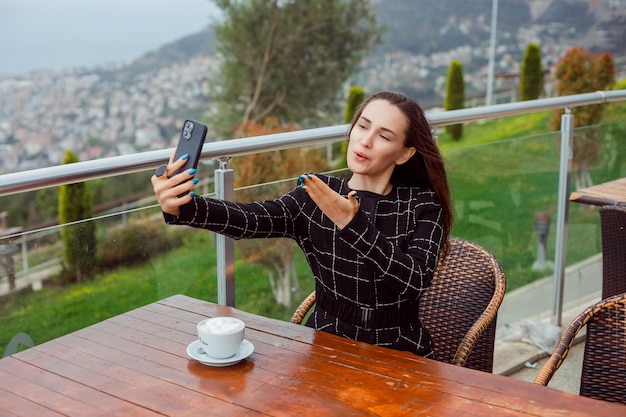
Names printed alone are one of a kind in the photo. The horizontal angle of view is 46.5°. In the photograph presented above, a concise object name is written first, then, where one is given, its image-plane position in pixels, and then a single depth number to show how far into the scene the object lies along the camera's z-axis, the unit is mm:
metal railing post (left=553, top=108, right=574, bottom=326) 3633
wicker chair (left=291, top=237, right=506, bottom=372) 2160
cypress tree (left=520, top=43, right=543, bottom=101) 18312
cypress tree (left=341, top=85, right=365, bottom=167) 15266
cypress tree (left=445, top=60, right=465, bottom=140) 17406
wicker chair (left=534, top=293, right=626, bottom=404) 1815
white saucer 1514
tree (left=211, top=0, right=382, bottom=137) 20094
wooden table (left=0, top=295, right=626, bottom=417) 1329
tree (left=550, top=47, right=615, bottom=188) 17234
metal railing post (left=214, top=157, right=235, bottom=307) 2324
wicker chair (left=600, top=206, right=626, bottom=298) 2875
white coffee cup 1518
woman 1865
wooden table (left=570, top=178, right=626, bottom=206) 2842
